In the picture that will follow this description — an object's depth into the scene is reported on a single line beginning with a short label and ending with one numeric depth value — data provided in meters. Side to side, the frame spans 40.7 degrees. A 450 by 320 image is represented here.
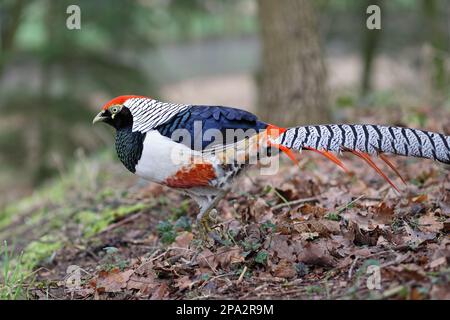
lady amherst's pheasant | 3.86
